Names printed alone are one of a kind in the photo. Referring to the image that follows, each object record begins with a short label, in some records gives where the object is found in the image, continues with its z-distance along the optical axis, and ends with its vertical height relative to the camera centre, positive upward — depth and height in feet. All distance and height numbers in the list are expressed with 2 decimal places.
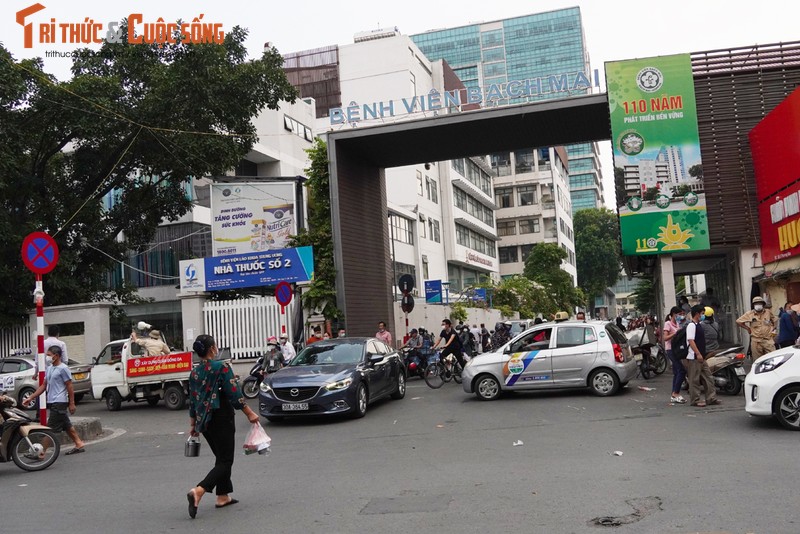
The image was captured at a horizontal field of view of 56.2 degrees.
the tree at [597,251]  311.47 +21.70
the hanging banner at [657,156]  72.08 +14.00
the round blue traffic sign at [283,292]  67.21 +2.62
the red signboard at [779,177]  58.80 +9.71
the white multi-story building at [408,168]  162.40 +36.27
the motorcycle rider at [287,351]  61.87 -2.43
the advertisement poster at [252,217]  84.38 +11.97
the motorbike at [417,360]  69.77 -4.34
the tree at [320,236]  78.18 +9.14
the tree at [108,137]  75.87 +21.02
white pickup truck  55.83 -3.56
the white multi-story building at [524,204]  266.36 +36.84
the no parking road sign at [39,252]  39.50 +4.45
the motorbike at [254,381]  60.90 -4.68
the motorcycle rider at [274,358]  59.67 -2.90
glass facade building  500.74 +177.11
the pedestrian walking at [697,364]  41.75 -3.77
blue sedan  43.57 -3.75
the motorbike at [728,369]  45.96 -4.58
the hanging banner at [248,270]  77.51 +5.67
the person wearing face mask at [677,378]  44.68 -4.75
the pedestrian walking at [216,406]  23.68 -2.54
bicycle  64.75 -5.03
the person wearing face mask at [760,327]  48.37 -2.20
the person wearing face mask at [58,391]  37.22 -2.78
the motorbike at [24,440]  32.35 -4.52
